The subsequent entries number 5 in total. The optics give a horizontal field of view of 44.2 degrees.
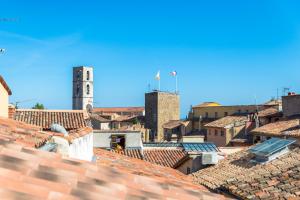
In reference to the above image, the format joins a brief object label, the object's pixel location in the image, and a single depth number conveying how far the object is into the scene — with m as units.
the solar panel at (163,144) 22.96
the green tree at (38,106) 77.53
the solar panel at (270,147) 12.50
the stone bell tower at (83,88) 104.00
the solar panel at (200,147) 20.00
